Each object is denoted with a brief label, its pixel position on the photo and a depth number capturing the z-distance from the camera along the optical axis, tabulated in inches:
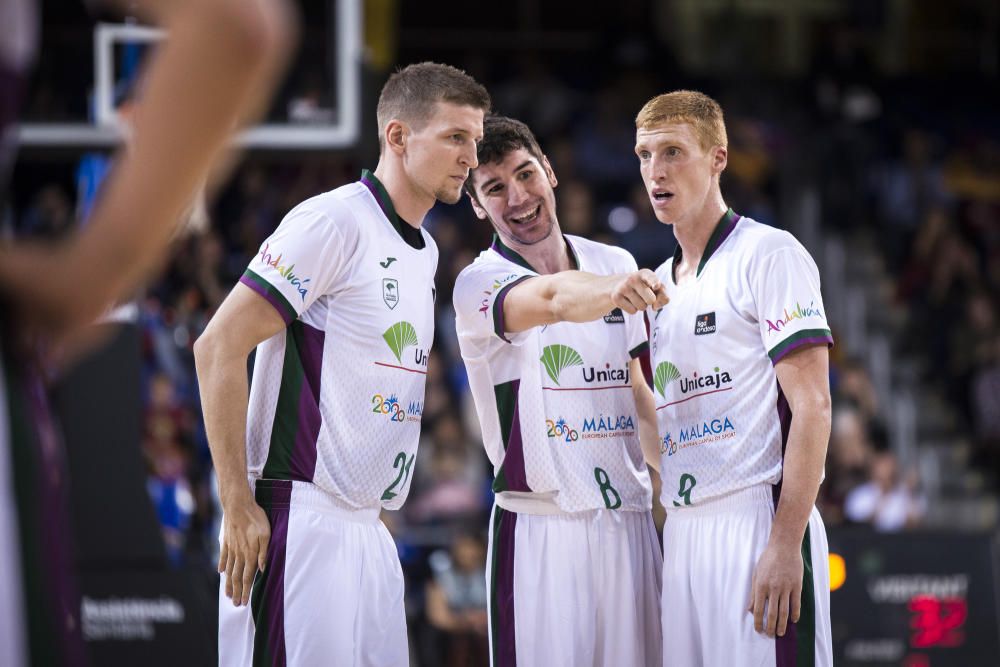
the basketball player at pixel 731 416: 319.9
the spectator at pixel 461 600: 735.1
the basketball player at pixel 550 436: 355.3
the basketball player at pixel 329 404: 315.6
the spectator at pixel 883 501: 892.0
